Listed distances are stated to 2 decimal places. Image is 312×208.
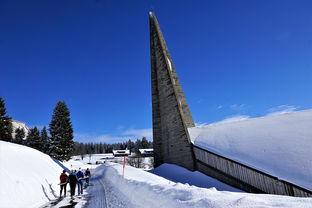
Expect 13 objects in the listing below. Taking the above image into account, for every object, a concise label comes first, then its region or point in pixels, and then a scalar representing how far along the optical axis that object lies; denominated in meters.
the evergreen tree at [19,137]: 61.66
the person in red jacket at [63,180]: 11.16
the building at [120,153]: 96.80
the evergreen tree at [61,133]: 35.46
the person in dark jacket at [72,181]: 10.48
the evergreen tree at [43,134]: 58.67
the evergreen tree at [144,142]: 120.94
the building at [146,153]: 77.28
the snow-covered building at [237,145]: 9.43
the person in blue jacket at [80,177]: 11.74
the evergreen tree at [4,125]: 32.22
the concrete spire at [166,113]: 17.59
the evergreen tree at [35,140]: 53.00
